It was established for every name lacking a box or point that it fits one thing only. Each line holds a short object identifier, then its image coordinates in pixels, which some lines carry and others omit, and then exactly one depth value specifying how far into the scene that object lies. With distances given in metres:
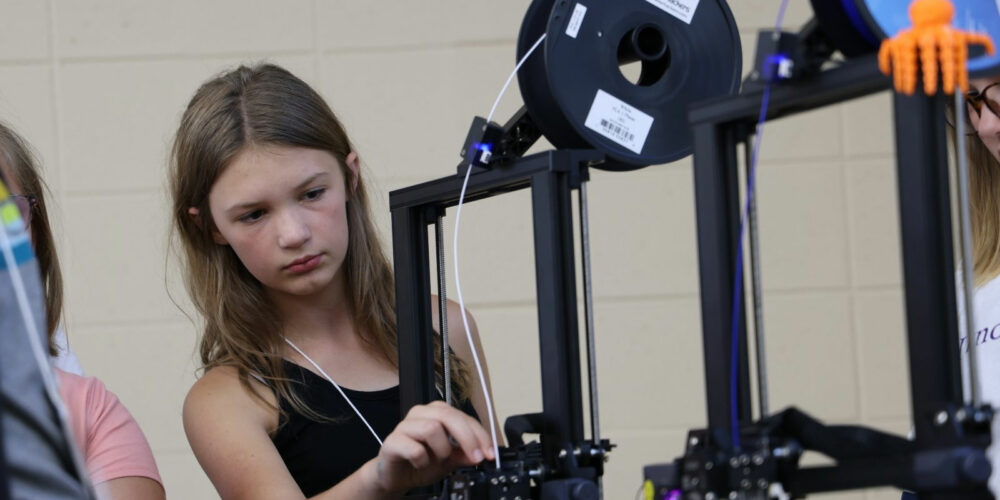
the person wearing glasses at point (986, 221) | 2.44
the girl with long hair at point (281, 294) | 2.49
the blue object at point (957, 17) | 2.02
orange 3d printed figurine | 1.77
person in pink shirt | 2.40
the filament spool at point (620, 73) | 2.28
